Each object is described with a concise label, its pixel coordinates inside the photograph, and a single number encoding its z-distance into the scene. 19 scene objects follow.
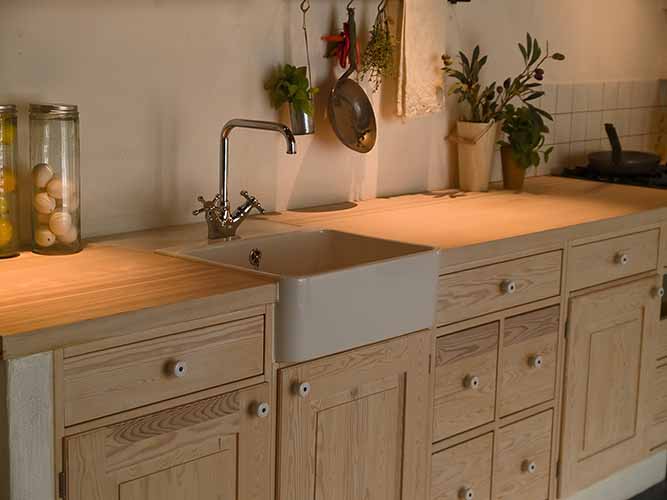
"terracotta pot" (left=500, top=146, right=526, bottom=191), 3.46
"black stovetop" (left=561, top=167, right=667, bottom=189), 3.68
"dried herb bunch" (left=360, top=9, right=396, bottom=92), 3.05
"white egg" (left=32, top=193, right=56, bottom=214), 2.33
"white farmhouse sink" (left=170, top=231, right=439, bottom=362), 2.14
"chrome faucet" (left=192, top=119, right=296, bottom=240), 2.57
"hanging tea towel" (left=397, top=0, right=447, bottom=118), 3.17
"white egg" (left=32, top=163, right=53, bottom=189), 2.32
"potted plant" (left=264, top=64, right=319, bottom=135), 2.83
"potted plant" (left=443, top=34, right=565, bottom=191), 3.37
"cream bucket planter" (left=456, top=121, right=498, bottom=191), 3.37
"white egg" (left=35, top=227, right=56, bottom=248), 2.35
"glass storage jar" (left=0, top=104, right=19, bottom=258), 2.28
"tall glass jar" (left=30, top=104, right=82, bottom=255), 2.32
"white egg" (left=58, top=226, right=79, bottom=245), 2.36
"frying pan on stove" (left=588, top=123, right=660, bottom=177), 3.75
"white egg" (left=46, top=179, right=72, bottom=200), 2.33
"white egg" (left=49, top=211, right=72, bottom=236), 2.34
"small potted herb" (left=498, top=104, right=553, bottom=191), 3.42
